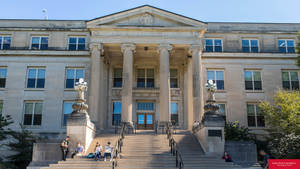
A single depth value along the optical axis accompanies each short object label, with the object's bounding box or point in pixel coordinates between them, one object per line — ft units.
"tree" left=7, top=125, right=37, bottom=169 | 76.69
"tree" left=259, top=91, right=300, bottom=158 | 72.18
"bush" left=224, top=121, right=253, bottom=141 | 83.30
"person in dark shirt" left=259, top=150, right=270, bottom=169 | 56.49
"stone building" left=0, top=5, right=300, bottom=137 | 97.91
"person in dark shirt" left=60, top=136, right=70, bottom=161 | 64.35
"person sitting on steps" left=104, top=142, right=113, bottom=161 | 64.03
